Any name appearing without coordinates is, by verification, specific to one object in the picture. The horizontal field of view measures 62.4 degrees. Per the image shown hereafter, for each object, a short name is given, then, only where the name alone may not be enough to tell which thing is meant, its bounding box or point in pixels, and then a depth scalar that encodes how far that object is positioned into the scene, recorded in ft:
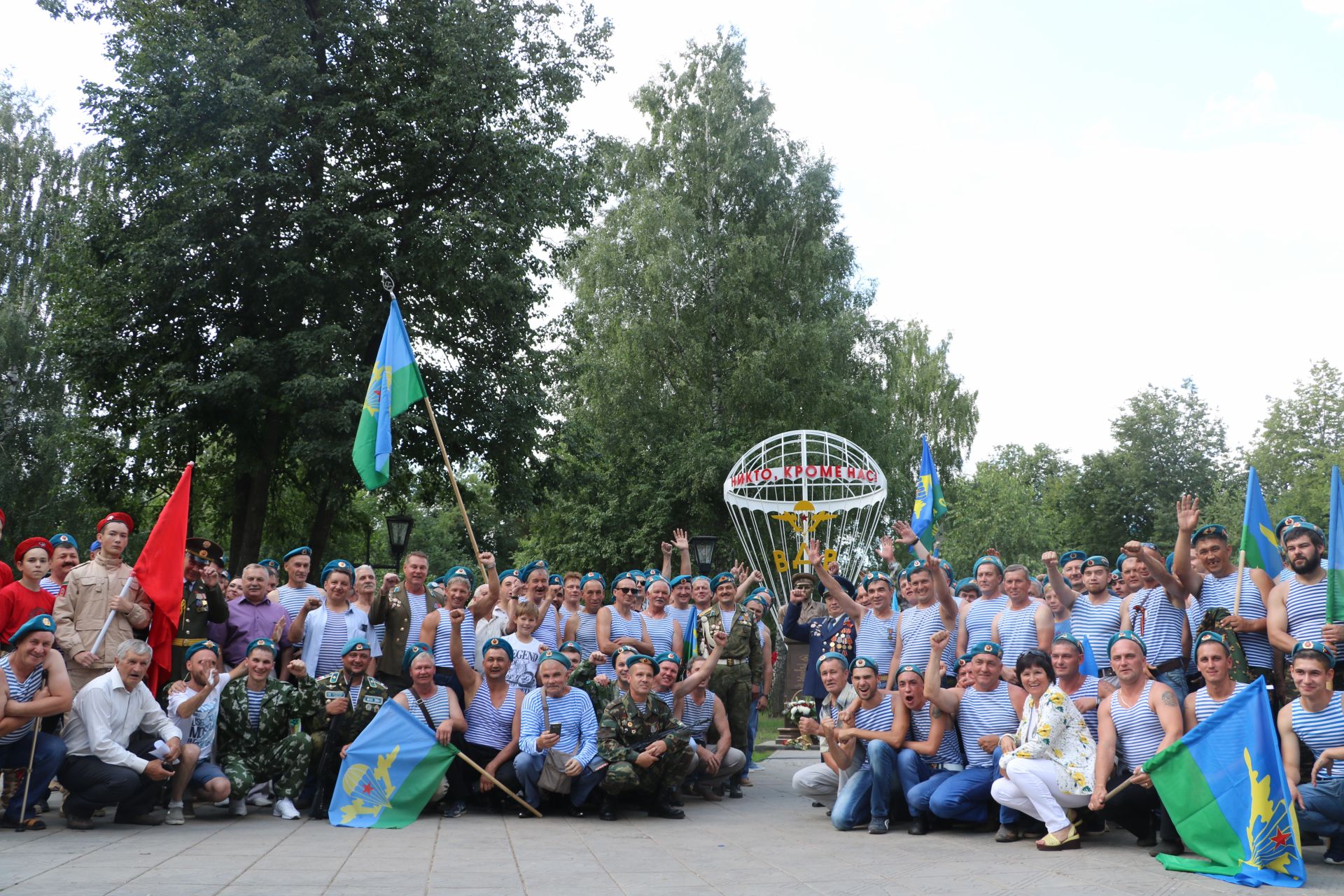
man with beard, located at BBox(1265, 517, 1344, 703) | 24.27
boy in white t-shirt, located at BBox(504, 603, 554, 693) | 30.32
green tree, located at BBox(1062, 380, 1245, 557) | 162.71
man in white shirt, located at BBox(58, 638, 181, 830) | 25.08
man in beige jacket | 26.99
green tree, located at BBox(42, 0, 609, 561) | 64.28
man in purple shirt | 30.73
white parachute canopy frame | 68.85
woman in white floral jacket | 23.81
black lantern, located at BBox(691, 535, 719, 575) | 62.13
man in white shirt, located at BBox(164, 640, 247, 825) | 26.53
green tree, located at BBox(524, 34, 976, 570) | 107.14
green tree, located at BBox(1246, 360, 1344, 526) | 154.61
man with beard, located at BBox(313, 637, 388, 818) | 27.78
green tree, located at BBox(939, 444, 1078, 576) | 189.26
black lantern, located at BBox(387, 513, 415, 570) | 58.44
